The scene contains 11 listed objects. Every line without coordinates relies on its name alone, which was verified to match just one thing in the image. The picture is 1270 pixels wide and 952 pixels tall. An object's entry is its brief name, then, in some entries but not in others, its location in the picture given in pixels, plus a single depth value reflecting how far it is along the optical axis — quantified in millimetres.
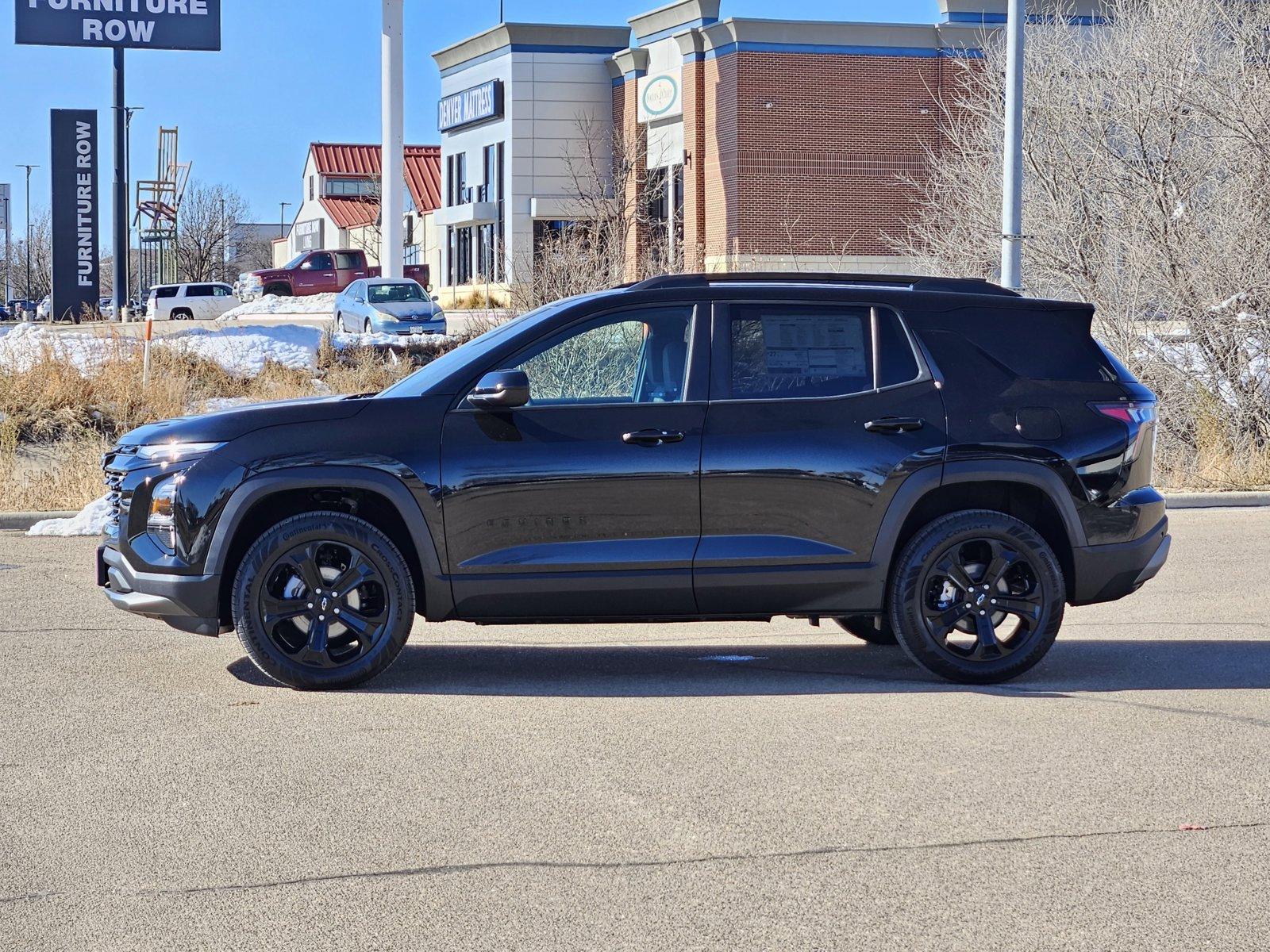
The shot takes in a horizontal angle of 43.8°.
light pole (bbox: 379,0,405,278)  38844
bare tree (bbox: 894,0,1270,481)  17188
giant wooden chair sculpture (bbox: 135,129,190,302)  77125
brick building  49969
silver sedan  31844
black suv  6953
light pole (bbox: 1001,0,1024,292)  16188
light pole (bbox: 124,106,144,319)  53344
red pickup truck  55438
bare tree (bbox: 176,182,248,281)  90938
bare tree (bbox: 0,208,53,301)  102375
